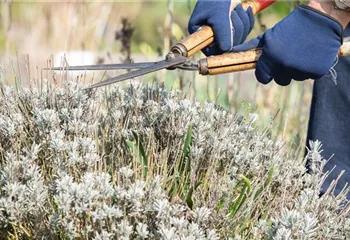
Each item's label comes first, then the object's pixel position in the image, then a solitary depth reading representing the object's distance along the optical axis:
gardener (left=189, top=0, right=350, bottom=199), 4.96
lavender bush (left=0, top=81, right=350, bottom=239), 4.02
